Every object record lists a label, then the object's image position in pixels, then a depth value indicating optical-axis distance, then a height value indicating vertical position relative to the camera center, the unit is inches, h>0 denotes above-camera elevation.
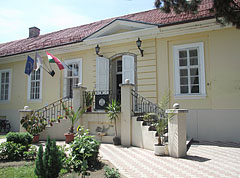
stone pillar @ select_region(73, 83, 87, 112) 334.6 +2.1
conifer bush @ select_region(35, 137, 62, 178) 144.2 -44.5
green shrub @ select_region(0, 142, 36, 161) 214.5 -54.9
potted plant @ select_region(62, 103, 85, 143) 306.2 -27.9
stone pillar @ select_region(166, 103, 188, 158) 228.5 -39.5
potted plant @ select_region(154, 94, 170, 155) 237.5 -43.3
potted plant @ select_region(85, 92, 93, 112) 343.9 -1.4
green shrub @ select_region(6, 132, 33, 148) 228.1 -42.4
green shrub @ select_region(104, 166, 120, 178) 156.9 -57.0
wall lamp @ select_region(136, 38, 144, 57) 355.3 +96.5
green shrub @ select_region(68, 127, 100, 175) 178.5 -48.0
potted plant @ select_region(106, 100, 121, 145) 295.7 -20.0
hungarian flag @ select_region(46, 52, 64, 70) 385.4 +72.7
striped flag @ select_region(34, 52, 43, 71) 414.3 +76.8
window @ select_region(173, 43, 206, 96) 326.3 +47.1
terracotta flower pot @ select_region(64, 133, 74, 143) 305.6 -55.8
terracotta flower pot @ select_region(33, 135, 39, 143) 319.5 -60.8
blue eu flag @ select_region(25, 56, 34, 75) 427.0 +70.1
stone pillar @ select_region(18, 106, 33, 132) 342.6 -22.3
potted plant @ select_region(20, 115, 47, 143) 320.5 -40.3
